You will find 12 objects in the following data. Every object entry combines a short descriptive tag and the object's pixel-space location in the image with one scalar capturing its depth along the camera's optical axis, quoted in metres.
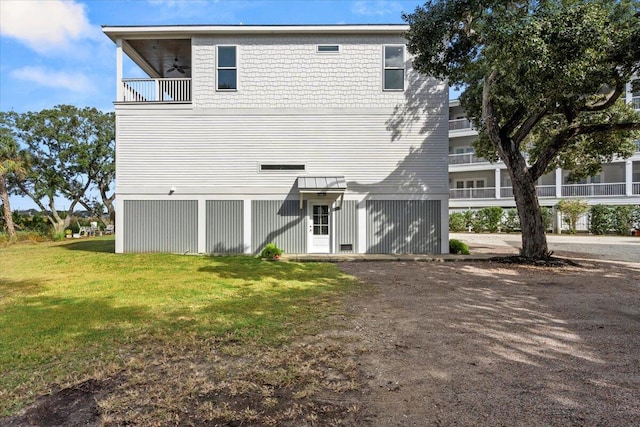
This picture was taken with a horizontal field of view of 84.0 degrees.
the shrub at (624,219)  22.66
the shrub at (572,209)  23.88
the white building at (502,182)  25.08
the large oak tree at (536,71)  7.63
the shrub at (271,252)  11.98
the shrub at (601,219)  23.25
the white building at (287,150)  13.07
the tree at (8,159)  20.20
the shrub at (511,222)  25.72
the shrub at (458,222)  27.83
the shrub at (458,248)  13.22
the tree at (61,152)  26.25
